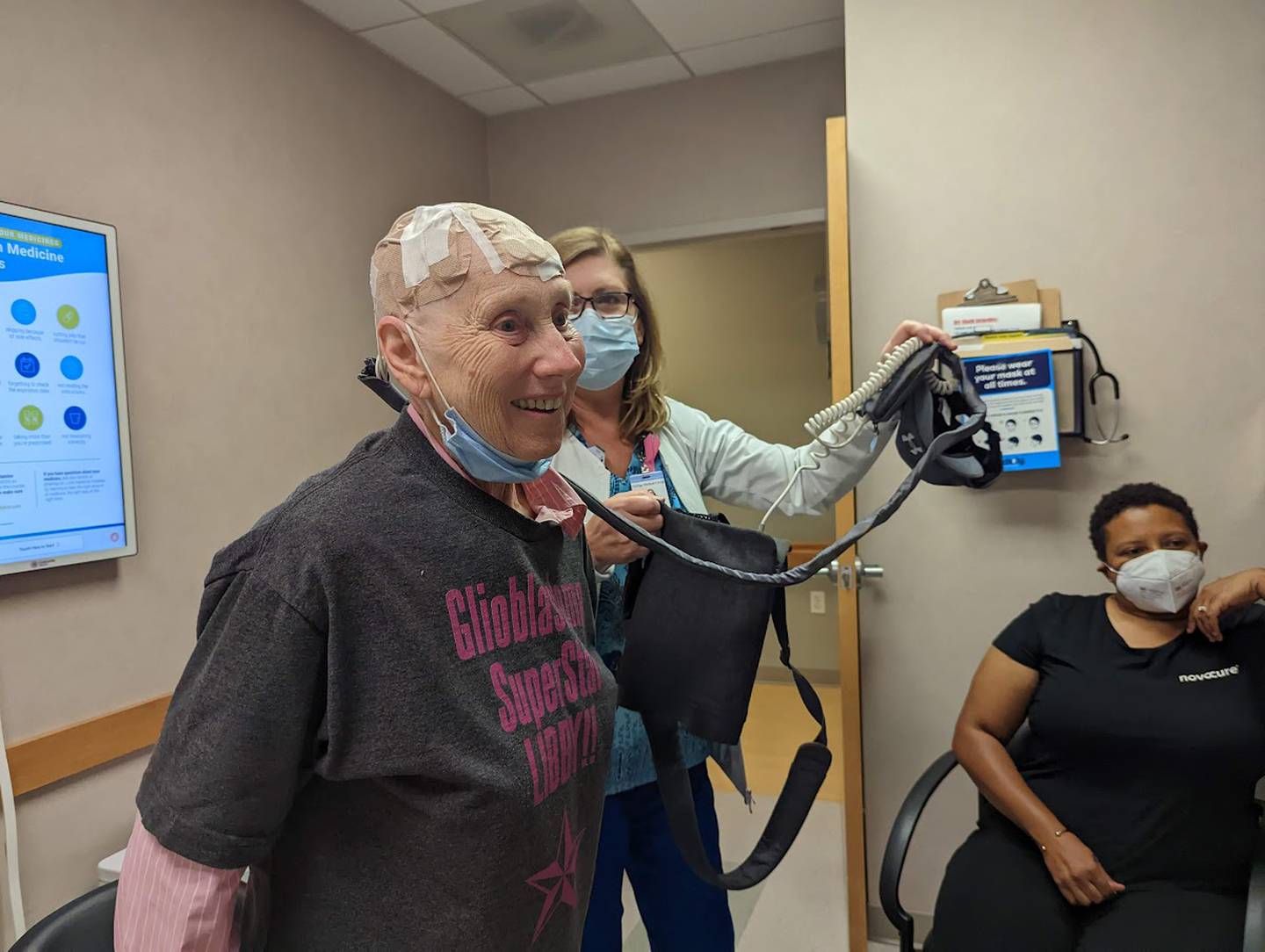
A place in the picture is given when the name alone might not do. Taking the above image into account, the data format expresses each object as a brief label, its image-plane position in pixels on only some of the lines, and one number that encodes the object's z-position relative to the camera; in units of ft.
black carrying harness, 3.62
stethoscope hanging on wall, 6.41
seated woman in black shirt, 5.04
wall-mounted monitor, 5.44
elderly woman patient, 2.19
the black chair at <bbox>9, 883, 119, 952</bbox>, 3.09
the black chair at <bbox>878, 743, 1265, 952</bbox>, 4.37
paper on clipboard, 6.45
